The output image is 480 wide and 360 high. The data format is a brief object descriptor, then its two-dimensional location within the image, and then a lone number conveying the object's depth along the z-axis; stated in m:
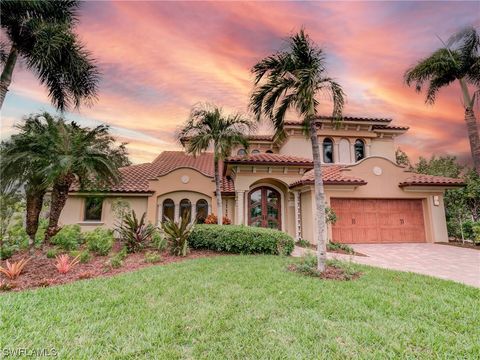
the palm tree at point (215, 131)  12.90
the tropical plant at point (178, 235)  9.73
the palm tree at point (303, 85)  7.49
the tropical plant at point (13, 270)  6.21
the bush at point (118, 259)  7.78
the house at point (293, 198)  14.77
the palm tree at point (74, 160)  8.62
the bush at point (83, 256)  8.18
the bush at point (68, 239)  10.09
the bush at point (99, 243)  9.33
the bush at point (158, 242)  10.38
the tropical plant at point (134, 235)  9.99
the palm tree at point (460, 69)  14.13
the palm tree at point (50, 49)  8.84
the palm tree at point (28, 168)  8.38
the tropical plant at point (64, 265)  6.80
